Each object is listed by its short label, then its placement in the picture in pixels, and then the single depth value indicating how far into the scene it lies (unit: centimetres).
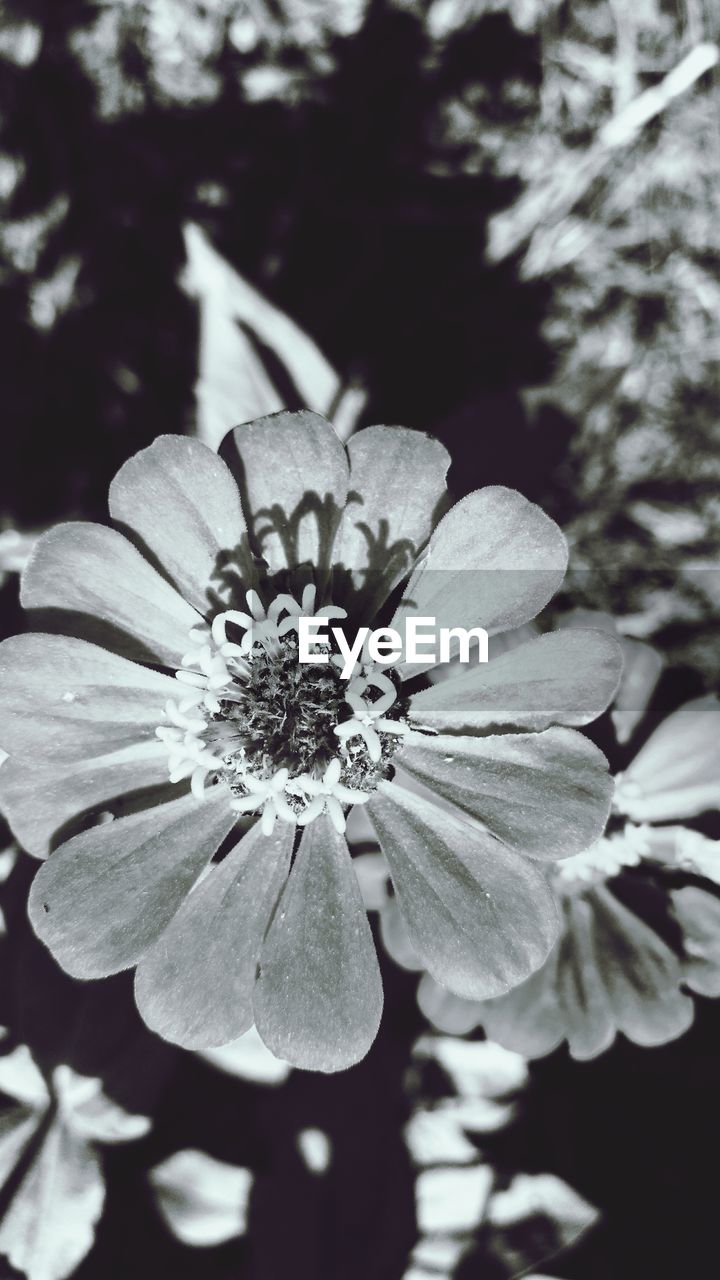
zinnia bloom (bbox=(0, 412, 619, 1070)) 22
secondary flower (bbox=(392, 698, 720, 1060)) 23
